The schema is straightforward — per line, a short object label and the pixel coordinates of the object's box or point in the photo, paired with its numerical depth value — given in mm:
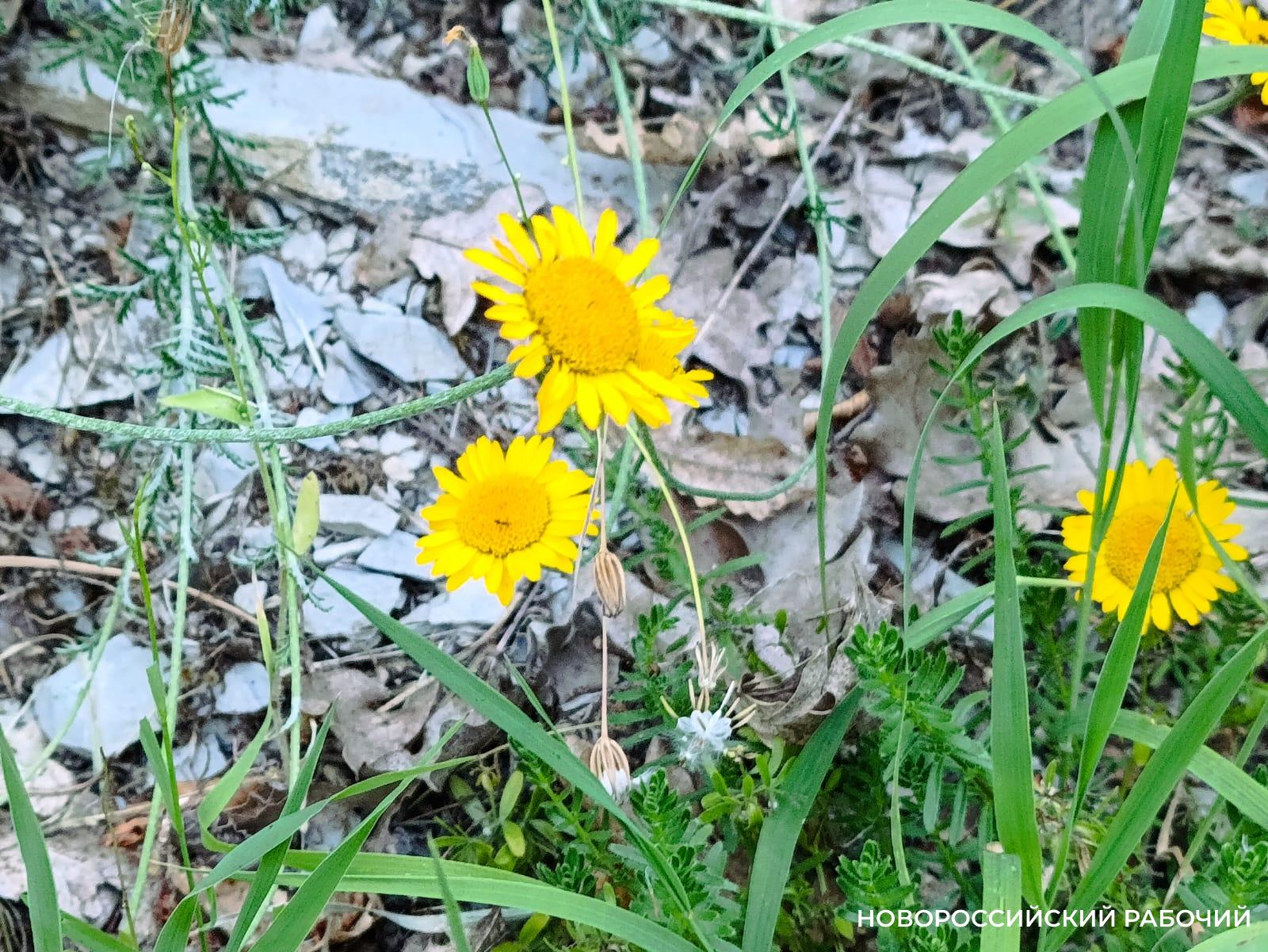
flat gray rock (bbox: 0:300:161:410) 520
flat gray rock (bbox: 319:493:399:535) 520
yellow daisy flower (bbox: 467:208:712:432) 415
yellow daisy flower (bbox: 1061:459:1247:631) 463
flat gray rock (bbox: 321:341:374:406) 534
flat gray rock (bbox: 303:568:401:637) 509
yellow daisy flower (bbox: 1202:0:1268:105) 468
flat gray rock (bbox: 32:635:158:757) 493
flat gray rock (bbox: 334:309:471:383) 537
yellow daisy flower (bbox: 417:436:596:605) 456
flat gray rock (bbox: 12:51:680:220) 549
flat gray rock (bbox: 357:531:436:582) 517
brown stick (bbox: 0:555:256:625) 503
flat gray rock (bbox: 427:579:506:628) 510
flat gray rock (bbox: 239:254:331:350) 537
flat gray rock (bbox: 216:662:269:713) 502
